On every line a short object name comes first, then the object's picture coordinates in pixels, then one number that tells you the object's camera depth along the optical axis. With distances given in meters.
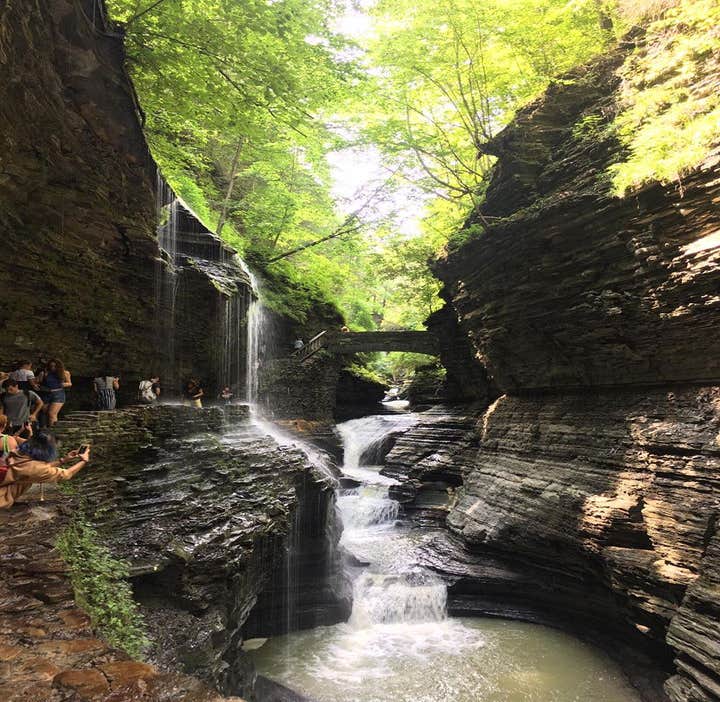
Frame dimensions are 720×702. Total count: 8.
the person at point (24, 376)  8.09
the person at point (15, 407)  7.14
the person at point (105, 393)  10.34
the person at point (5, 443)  5.58
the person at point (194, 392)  13.84
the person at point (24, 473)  5.59
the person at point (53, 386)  8.42
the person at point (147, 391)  12.09
